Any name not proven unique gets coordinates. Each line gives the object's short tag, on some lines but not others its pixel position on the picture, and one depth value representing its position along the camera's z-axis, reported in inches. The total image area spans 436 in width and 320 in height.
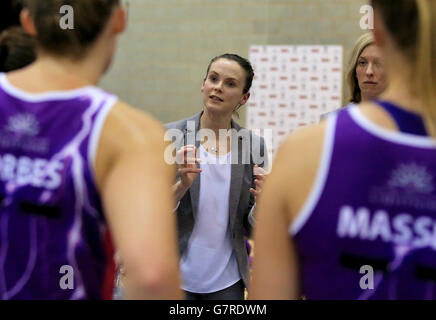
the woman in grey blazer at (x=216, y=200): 118.4
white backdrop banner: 289.0
